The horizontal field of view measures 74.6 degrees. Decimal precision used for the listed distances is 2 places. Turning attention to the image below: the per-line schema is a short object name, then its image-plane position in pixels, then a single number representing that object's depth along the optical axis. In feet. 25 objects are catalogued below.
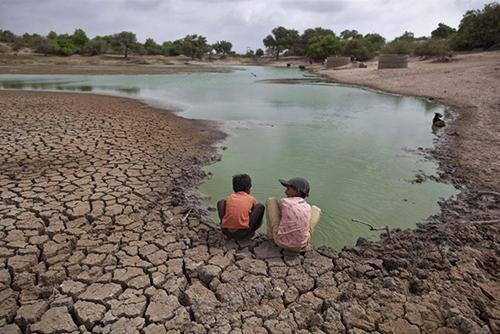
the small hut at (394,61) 95.71
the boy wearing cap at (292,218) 10.72
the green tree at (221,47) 296.10
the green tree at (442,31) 164.27
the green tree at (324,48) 176.32
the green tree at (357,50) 164.66
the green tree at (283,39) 250.98
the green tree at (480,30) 96.32
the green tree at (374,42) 171.67
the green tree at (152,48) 231.09
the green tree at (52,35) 232.45
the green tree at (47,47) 185.37
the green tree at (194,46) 241.35
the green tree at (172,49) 242.13
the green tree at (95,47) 200.13
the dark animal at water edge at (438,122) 31.92
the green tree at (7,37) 211.41
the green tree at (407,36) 170.20
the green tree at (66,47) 187.93
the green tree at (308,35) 235.61
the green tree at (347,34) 256.83
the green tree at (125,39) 201.36
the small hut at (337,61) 139.13
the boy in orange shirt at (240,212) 11.39
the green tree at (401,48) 122.83
